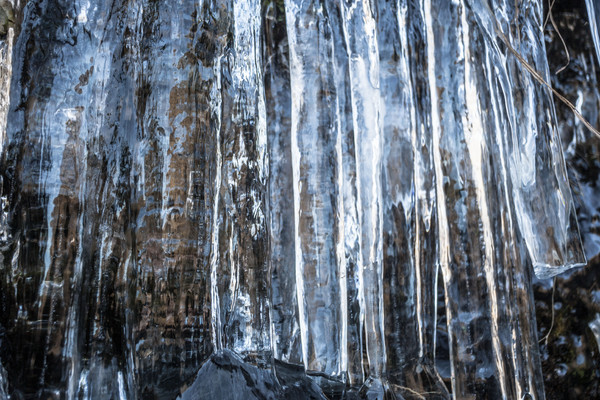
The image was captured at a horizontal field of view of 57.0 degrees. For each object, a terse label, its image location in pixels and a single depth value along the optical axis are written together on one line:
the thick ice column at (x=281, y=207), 1.30
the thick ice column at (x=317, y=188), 1.27
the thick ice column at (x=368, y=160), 1.27
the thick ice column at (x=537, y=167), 1.33
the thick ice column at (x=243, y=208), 1.22
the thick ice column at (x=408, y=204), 1.28
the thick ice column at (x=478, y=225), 1.30
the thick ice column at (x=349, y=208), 1.28
